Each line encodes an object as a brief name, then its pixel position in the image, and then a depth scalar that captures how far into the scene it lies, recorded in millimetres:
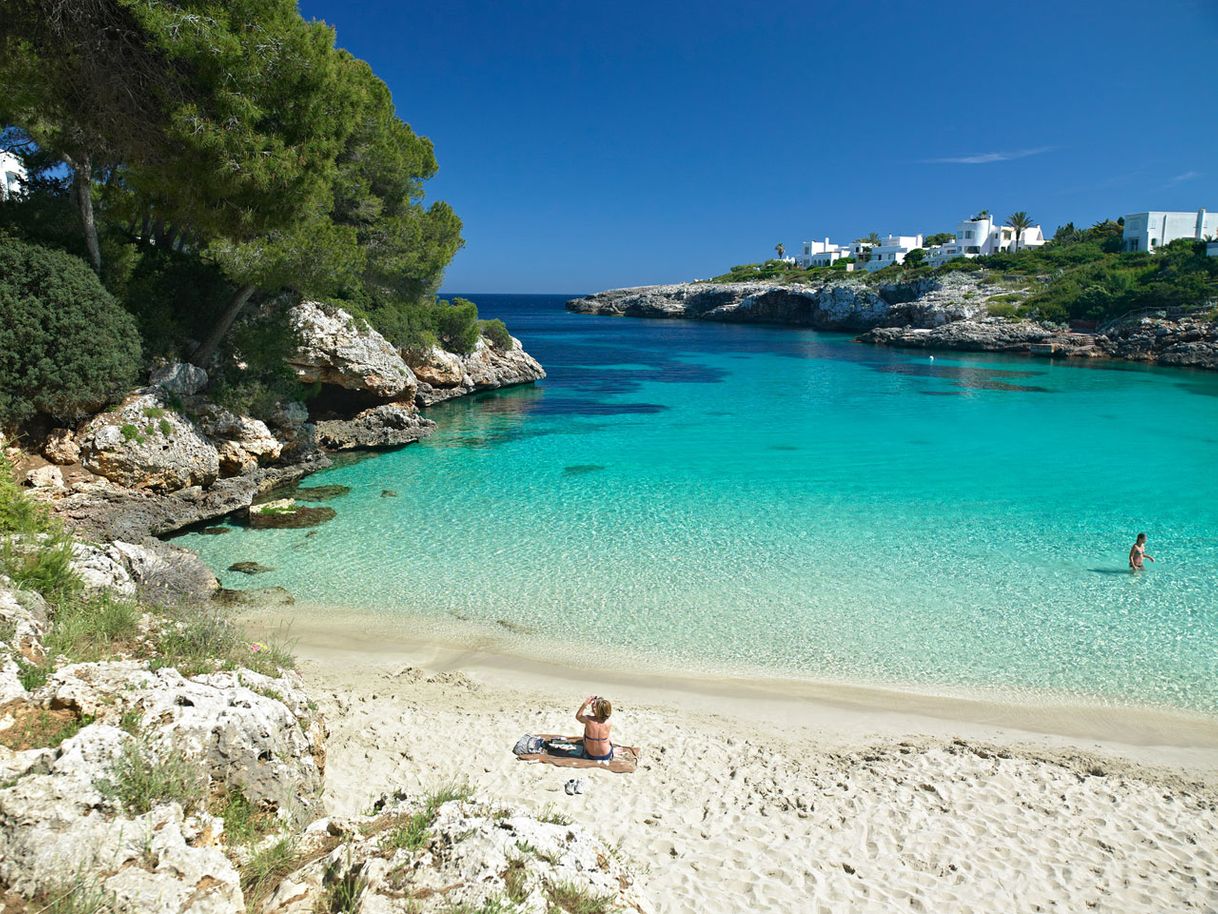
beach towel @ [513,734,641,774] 6930
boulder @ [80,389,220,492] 13367
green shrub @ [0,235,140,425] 12391
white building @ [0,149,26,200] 16528
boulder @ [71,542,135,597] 6918
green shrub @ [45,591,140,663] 5258
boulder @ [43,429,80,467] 13086
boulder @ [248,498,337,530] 14352
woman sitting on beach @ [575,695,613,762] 7016
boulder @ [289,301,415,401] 20703
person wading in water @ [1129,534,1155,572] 12472
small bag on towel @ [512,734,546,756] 7137
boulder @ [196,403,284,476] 15914
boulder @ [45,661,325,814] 4332
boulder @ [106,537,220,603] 8422
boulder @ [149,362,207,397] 14773
